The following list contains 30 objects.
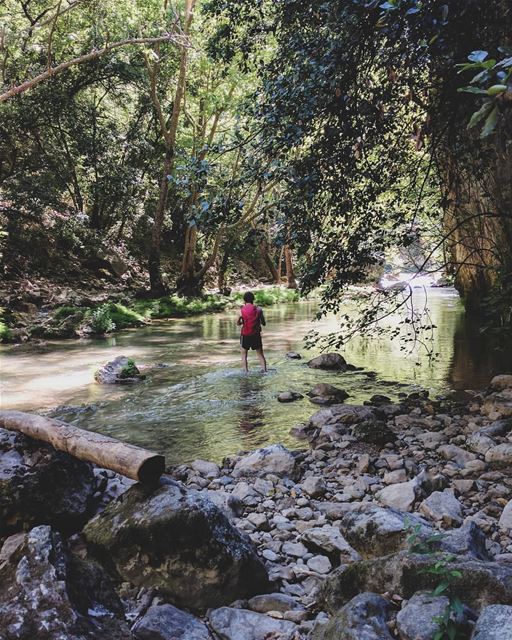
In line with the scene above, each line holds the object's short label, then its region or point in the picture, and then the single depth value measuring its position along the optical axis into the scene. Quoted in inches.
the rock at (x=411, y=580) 89.1
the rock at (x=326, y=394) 320.8
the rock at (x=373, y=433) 228.4
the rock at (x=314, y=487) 175.6
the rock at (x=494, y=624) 73.3
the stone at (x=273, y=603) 109.6
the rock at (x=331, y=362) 429.4
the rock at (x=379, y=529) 119.0
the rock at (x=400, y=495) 158.1
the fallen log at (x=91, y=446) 130.2
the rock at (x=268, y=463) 197.8
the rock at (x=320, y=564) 125.4
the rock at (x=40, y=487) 136.9
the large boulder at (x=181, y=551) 113.8
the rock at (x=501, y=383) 309.0
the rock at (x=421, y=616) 81.0
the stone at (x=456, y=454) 200.2
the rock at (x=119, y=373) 391.2
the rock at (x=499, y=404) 257.1
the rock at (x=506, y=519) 138.9
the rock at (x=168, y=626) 99.2
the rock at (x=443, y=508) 143.8
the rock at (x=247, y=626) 99.5
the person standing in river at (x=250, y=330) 418.9
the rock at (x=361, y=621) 81.8
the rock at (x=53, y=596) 89.1
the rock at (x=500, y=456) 189.2
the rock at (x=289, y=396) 330.6
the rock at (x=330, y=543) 126.9
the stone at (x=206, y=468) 201.9
